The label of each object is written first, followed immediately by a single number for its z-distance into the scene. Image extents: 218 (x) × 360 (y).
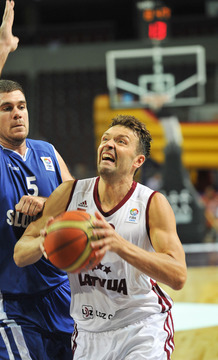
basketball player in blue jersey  6.34
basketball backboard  27.34
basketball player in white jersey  5.38
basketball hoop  27.12
